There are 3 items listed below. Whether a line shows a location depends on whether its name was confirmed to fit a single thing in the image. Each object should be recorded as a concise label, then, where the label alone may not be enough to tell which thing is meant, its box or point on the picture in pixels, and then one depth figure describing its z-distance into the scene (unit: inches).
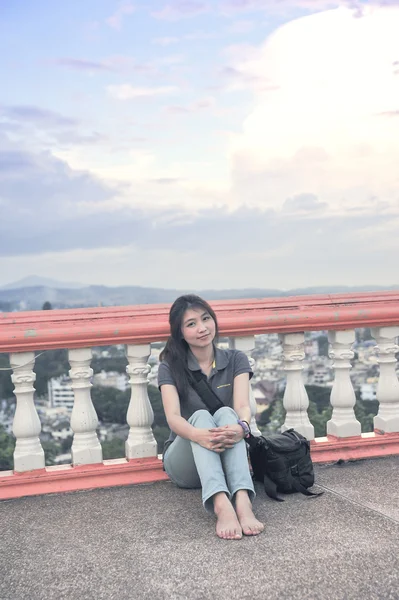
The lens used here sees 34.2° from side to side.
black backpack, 138.8
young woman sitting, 125.3
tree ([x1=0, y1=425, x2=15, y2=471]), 932.3
